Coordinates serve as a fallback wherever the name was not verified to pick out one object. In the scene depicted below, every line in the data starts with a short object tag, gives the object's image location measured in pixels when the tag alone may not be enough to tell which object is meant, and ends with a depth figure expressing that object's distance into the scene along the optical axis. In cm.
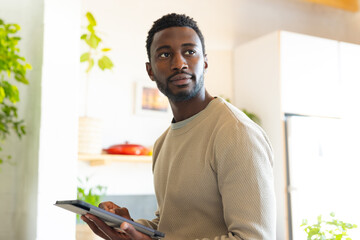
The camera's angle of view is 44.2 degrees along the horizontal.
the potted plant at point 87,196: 202
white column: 181
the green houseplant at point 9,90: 170
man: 95
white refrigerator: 378
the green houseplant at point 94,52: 245
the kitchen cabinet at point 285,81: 387
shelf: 326
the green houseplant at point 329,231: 272
